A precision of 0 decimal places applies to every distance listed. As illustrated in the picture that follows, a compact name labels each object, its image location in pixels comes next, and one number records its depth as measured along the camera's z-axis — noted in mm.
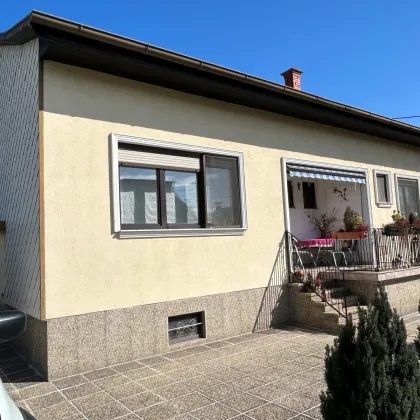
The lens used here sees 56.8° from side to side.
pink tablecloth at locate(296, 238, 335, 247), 9180
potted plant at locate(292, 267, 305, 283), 8344
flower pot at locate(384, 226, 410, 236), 10060
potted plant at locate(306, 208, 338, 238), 11859
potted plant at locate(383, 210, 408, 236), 10102
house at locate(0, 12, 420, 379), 5668
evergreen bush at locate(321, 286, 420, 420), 2557
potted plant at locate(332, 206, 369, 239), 9578
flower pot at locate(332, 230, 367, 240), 9539
